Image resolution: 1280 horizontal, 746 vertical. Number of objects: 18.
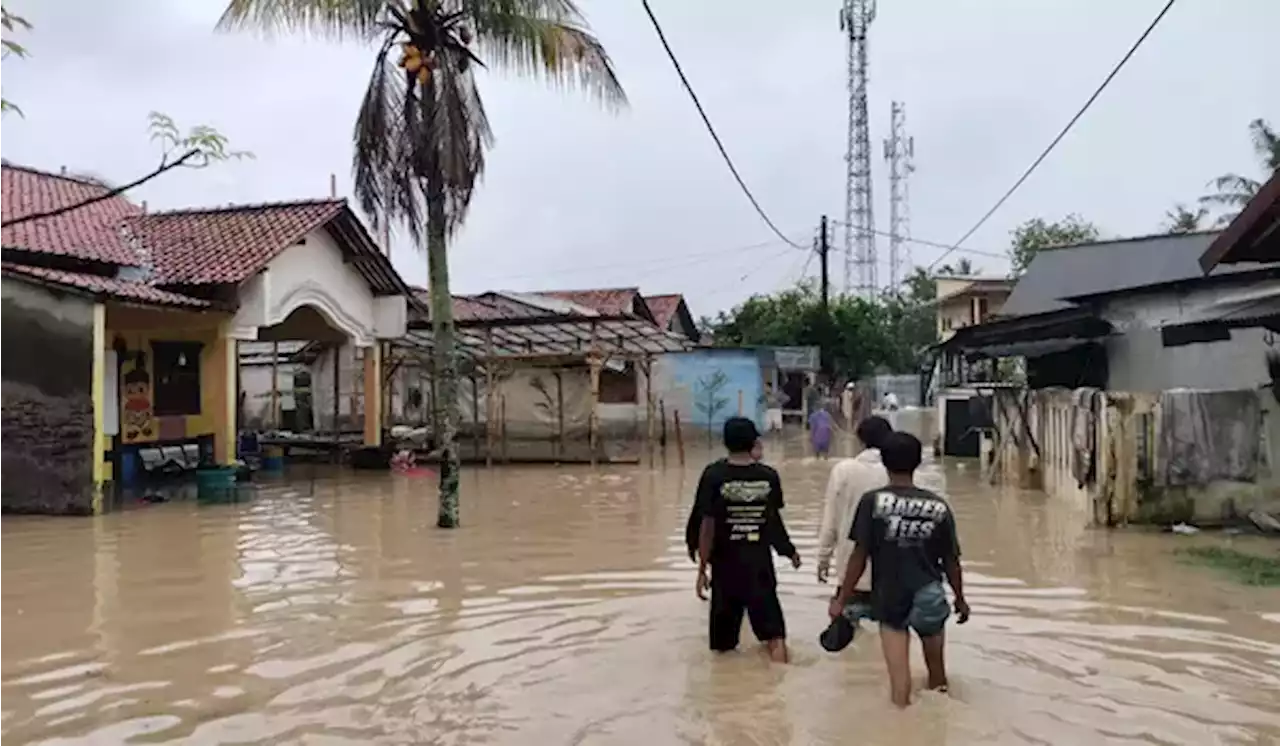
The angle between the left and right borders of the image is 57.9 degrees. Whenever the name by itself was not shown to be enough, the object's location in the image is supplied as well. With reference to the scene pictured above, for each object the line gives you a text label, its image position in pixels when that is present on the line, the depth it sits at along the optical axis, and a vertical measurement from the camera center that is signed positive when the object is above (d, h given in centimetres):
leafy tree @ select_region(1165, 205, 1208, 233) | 3719 +558
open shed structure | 2427 +74
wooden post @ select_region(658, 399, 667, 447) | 2742 -58
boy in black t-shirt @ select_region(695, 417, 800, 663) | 662 -77
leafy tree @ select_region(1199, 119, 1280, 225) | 2962 +574
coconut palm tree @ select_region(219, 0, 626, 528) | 1357 +371
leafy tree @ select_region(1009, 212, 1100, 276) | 4625 +638
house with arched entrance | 1556 +151
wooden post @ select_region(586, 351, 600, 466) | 2380 +9
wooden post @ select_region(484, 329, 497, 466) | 2409 +20
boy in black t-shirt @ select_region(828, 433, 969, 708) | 569 -80
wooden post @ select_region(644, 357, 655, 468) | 2586 +4
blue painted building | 3272 +43
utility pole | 3719 +313
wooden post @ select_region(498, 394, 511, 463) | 2461 -71
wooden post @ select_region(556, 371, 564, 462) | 2710 -26
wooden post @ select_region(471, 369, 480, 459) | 2543 -47
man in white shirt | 671 -54
